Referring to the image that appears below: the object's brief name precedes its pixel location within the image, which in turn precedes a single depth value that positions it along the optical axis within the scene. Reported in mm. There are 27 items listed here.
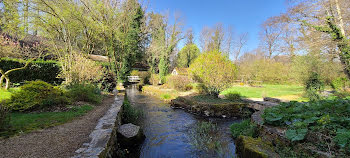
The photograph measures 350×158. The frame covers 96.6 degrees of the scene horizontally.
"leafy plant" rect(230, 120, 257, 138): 4237
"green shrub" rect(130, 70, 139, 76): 23678
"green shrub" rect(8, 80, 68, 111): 4668
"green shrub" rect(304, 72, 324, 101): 9156
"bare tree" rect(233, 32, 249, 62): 29141
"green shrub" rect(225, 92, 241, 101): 8666
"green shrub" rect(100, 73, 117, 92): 11459
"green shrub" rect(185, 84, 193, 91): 13867
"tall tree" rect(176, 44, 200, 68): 35156
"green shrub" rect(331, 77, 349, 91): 11847
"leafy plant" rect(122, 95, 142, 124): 6088
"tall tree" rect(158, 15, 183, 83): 24172
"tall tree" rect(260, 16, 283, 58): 25188
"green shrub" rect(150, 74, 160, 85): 19984
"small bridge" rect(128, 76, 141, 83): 22797
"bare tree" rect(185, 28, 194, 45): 35188
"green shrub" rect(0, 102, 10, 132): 3164
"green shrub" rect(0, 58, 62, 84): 9578
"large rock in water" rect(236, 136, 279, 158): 2760
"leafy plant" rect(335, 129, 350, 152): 2284
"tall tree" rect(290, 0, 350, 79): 8602
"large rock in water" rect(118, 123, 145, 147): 4031
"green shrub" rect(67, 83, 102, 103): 6260
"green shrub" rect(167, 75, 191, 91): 13719
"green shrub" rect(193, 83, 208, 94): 9920
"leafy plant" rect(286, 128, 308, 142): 2717
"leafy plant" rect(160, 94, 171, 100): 11319
